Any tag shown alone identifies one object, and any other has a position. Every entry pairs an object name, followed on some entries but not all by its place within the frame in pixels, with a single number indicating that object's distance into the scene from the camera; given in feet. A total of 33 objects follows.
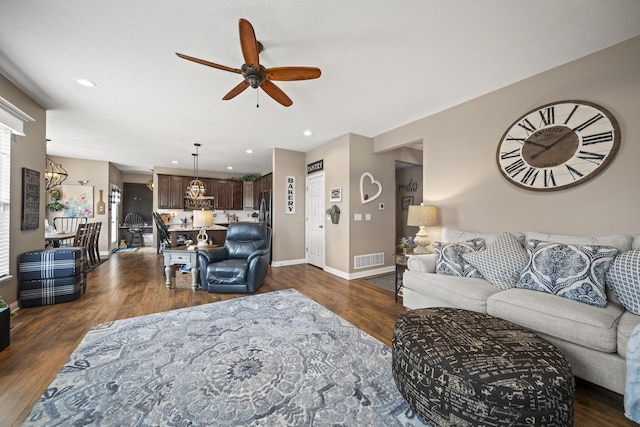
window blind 8.68
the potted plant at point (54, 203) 19.60
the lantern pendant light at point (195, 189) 21.03
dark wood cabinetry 24.82
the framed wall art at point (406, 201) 22.11
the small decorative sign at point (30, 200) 9.59
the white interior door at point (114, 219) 23.06
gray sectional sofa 4.91
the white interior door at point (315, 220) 17.01
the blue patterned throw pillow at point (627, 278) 5.33
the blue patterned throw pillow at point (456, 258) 8.35
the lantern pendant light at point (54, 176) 15.84
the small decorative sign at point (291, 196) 18.17
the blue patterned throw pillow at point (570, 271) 5.90
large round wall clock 7.14
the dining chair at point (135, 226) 27.43
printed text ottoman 3.62
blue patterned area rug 4.58
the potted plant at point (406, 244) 11.09
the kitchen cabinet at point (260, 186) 21.76
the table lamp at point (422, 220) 10.77
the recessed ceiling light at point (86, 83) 8.73
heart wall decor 14.82
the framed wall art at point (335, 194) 15.11
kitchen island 18.07
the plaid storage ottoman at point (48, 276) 9.45
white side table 12.23
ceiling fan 5.85
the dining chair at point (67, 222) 19.62
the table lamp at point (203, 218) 13.29
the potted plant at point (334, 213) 15.19
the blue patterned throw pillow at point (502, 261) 7.34
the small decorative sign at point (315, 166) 16.96
